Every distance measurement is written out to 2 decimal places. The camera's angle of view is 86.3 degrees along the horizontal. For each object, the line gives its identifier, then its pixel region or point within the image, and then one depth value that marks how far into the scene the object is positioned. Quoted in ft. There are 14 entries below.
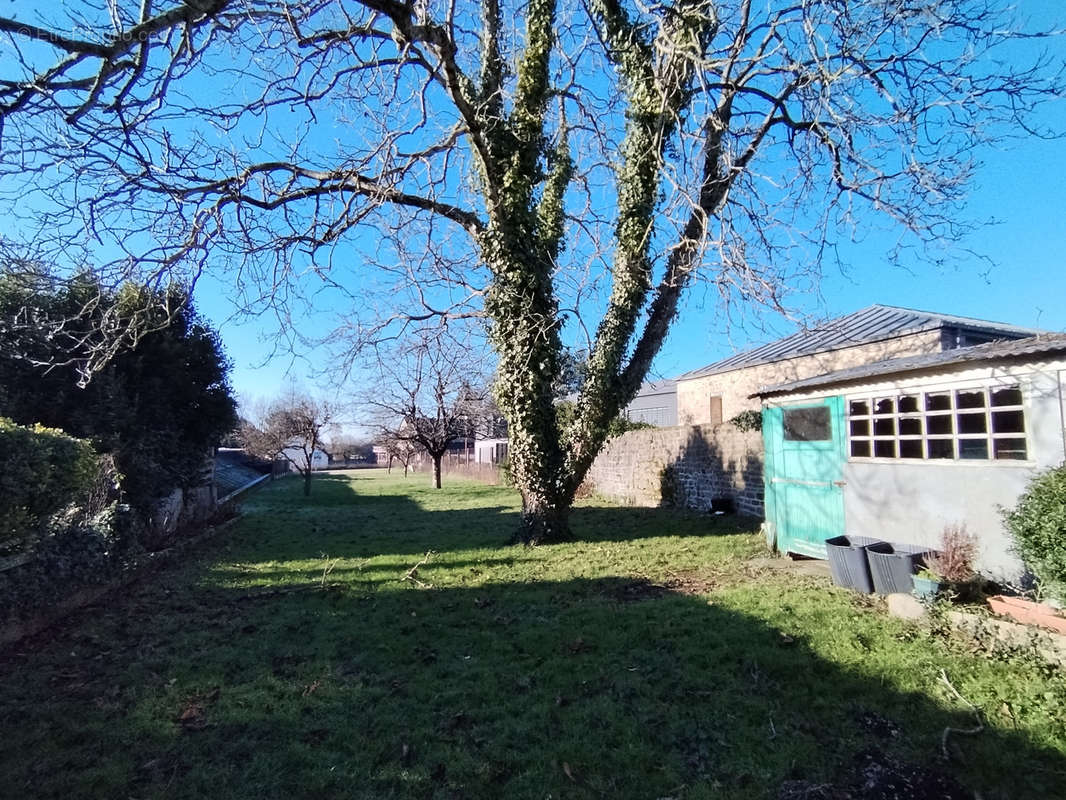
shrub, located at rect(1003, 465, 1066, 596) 14.12
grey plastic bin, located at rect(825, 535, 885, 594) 19.80
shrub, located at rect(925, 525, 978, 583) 16.80
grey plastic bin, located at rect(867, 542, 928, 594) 18.15
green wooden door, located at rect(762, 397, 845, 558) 24.61
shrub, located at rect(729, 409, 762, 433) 41.70
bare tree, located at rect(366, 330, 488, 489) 75.66
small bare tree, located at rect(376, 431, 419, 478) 105.50
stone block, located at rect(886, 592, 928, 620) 16.66
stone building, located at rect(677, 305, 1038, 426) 44.29
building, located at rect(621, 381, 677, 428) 92.89
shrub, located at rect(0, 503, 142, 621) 17.46
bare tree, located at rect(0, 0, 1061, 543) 15.38
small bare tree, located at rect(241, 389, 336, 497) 82.02
